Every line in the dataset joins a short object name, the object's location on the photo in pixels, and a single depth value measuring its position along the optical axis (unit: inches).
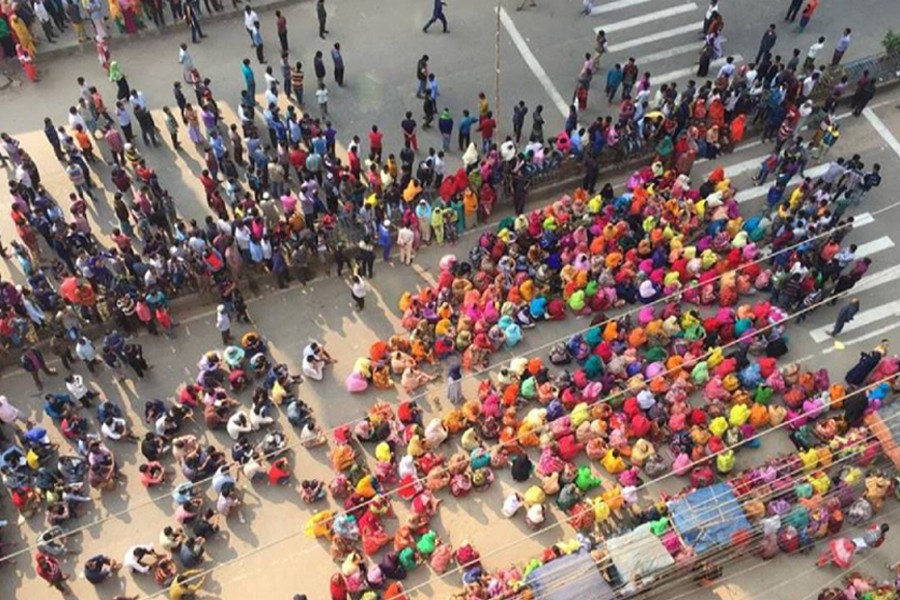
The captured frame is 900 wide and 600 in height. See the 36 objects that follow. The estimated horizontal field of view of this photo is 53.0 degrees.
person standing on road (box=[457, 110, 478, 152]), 925.8
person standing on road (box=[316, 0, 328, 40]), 1042.1
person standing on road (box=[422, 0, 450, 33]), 1045.8
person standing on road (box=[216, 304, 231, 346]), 780.0
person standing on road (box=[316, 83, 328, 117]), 959.6
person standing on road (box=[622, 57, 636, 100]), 981.8
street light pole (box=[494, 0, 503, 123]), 895.7
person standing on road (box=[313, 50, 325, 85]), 951.6
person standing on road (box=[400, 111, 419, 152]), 902.4
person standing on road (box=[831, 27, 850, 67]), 997.2
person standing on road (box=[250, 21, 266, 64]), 1022.1
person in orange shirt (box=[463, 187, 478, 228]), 870.4
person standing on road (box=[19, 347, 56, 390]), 742.5
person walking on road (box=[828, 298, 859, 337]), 796.6
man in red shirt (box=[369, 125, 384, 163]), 901.2
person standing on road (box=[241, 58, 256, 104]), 932.6
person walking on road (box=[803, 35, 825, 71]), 979.9
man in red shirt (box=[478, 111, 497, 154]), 919.0
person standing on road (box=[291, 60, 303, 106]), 945.4
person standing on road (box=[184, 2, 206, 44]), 1024.2
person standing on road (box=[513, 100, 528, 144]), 928.9
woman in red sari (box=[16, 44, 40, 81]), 977.5
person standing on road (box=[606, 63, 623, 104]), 986.7
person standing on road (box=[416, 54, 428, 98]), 959.2
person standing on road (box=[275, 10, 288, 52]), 994.7
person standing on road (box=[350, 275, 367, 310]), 820.0
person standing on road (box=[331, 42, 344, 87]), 967.0
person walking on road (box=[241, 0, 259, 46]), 1005.2
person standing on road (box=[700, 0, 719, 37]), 1035.3
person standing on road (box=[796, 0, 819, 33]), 1071.6
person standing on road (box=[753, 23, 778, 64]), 1002.7
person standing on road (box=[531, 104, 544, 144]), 909.8
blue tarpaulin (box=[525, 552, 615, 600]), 643.5
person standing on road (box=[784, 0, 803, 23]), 1087.6
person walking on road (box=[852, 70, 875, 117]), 979.3
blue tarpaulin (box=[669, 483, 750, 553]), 677.9
